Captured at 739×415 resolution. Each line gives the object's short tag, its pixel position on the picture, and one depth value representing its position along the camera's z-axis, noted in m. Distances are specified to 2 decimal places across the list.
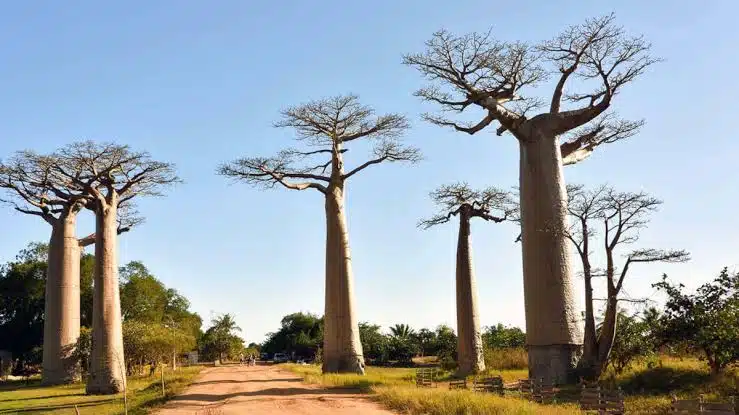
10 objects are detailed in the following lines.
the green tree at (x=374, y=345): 45.88
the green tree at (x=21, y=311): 46.12
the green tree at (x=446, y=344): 34.17
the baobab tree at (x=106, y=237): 23.89
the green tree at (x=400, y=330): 52.42
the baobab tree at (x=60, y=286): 30.70
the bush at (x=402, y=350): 45.34
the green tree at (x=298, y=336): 61.34
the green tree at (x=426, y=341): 45.53
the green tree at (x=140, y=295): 50.78
